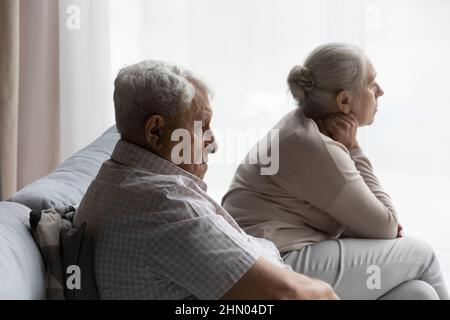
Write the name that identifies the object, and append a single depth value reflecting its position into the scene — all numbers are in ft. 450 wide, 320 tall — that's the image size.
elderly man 12.57
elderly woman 14.32
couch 12.43
